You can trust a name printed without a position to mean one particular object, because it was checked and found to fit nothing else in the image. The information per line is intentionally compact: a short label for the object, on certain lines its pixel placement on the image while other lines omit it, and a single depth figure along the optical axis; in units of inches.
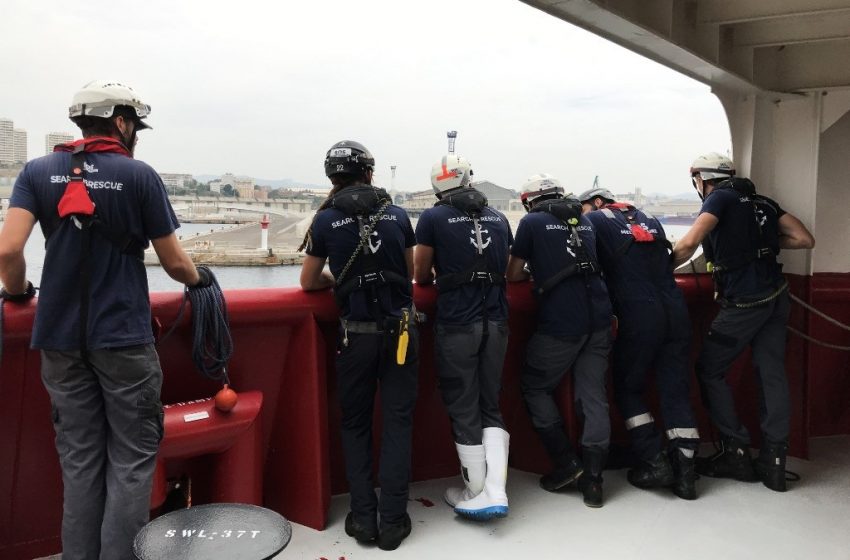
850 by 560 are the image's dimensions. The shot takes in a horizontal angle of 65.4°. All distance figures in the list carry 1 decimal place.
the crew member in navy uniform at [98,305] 84.3
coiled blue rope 103.3
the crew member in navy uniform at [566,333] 128.3
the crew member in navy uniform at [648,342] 133.2
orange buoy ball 102.5
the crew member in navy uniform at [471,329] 119.3
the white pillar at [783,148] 155.3
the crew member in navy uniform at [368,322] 109.8
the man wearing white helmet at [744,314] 139.2
